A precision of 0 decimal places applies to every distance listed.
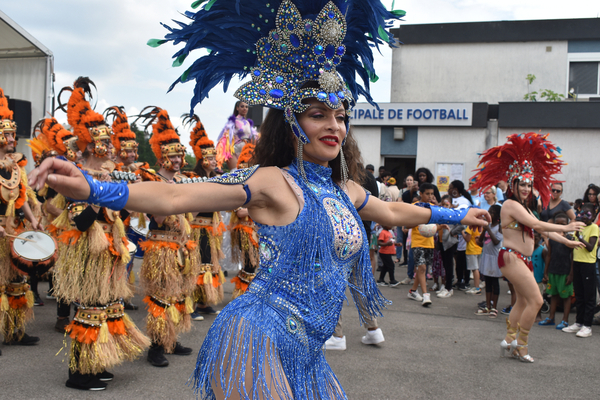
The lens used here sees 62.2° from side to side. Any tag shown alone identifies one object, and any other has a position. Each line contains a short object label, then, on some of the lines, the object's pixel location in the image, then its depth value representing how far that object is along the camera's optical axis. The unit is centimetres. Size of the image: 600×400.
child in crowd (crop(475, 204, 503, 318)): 714
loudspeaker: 984
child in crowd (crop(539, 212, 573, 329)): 677
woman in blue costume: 196
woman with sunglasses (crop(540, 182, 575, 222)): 879
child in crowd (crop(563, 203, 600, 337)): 636
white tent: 990
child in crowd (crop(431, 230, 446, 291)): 911
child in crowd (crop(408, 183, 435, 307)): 784
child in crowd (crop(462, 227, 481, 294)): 890
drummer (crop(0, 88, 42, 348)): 509
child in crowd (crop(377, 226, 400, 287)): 897
